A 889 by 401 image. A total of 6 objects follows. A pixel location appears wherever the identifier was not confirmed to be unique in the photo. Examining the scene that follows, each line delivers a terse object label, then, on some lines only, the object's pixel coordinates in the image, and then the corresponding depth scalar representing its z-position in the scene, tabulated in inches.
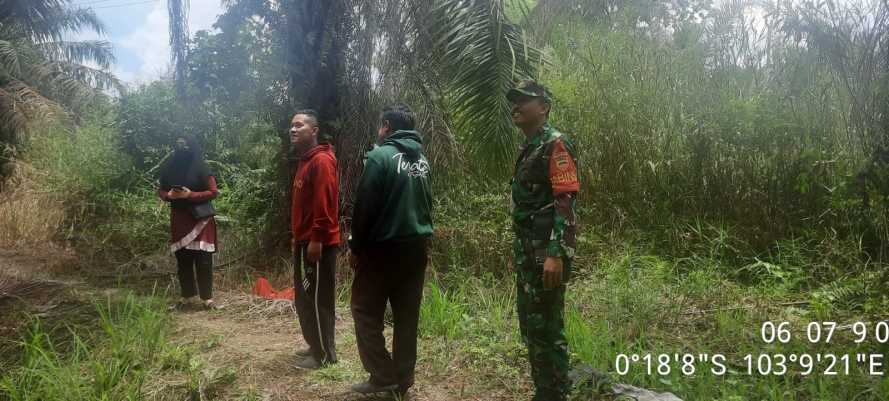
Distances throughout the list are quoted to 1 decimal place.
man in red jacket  134.3
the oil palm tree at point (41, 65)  421.4
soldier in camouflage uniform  104.1
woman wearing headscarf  195.3
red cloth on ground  210.2
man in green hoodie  117.0
